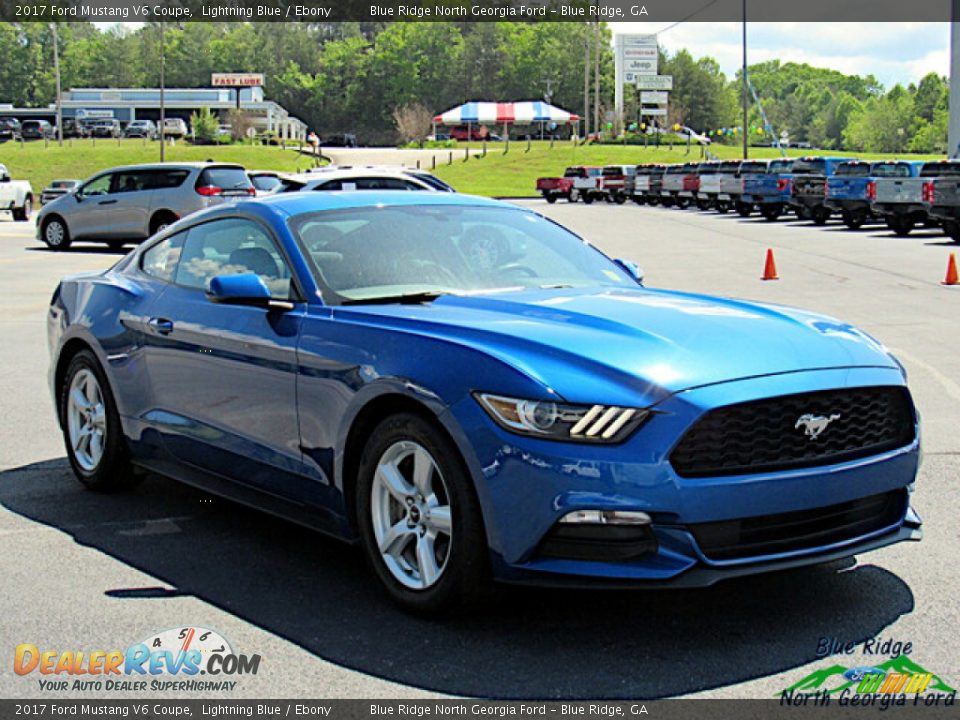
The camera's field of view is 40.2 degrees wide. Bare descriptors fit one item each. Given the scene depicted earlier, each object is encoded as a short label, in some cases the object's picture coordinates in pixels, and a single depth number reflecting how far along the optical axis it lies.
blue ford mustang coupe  4.19
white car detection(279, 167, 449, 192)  21.38
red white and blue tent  111.31
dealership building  142.38
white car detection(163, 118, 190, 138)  113.87
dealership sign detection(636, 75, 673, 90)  124.31
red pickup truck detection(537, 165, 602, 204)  60.25
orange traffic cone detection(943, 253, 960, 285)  18.38
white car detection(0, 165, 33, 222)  39.69
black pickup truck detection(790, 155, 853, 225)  36.66
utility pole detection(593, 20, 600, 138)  106.72
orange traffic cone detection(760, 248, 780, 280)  19.78
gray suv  25.05
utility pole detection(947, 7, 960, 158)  60.00
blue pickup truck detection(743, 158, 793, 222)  39.94
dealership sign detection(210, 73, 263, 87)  153.38
